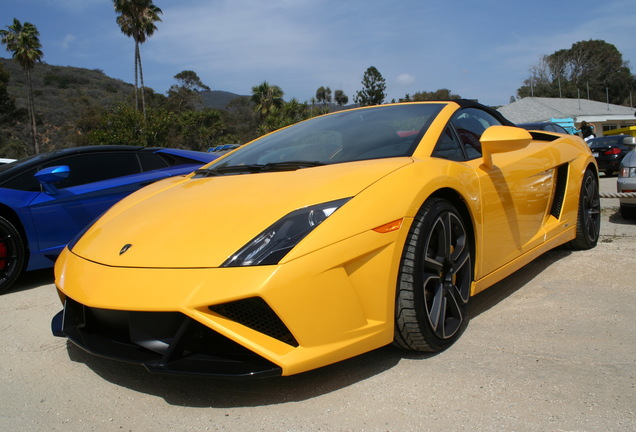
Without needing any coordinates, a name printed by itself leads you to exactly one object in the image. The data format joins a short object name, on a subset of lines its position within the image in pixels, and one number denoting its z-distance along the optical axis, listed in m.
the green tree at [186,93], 56.66
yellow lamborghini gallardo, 1.80
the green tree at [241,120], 62.95
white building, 43.69
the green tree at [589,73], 73.38
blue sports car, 3.94
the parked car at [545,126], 10.33
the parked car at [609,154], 14.54
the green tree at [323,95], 117.62
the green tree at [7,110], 38.22
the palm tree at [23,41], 35.06
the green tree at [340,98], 120.39
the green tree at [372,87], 72.50
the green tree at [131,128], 28.76
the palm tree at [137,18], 37.03
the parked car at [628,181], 5.46
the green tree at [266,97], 54.84
